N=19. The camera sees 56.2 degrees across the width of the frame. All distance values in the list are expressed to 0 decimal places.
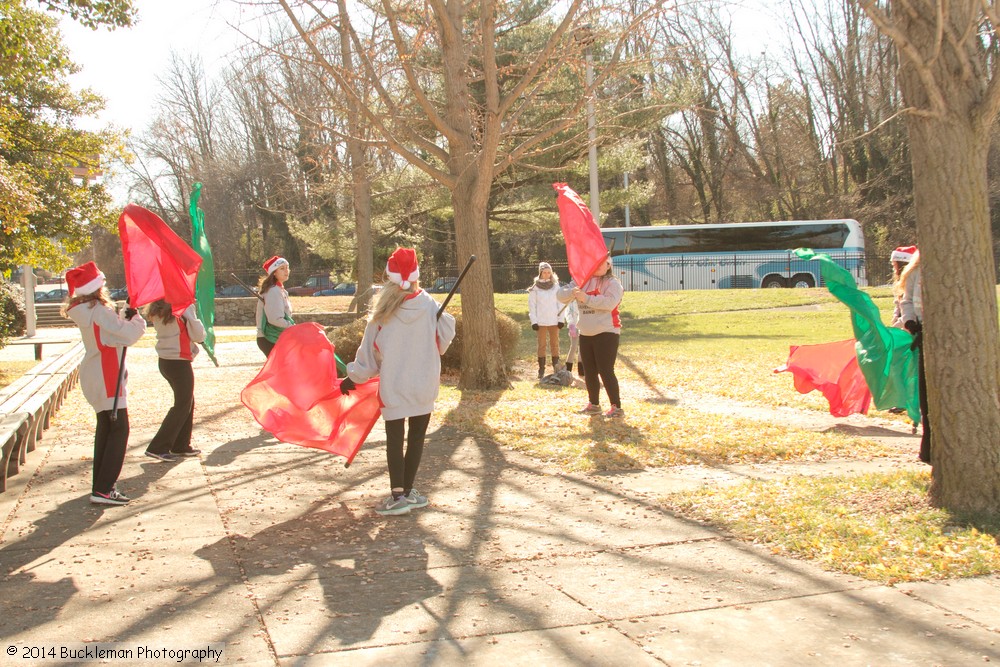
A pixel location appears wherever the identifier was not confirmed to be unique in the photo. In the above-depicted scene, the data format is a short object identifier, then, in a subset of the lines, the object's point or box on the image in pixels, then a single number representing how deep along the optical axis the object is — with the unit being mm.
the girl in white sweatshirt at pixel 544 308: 13555
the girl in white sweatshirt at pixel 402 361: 6004
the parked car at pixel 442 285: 38597
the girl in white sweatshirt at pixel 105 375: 6328
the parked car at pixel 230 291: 53219
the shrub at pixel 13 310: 16094
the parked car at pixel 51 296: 50606
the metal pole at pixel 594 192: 22633
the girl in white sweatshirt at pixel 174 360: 7867
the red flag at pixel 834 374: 9109
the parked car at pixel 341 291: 50572
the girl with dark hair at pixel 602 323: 9047
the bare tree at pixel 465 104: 10648
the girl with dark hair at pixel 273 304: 9211
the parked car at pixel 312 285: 50219
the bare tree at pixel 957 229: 5281
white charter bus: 39500
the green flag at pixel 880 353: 8250
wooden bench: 7207
